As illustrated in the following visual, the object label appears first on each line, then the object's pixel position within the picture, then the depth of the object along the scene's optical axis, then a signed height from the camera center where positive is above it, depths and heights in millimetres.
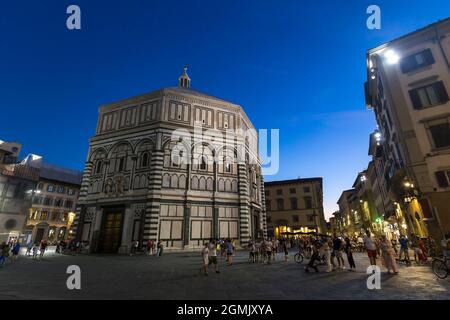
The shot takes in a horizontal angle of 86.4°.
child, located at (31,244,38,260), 18900 -486
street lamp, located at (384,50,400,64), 20547 +15146
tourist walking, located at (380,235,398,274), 10589 -591
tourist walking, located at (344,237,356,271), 12000 -713
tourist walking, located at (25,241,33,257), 22284 -667
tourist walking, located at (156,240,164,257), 20922 -553
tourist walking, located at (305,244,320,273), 11336 -768
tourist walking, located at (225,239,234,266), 14508 -539
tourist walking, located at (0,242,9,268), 13815 -505
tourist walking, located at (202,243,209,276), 10859 -609
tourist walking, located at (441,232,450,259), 10152 -271
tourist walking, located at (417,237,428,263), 14062 -675
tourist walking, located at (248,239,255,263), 16202 -651
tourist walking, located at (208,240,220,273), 11523 -515
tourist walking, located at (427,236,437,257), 15647 -392
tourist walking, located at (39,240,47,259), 18534 -189
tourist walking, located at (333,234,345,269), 12708 -272
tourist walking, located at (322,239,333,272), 11615 -585
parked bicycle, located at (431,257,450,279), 9156 -1003
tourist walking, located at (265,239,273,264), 15283 -466
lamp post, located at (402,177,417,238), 17750 +3433
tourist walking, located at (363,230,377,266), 11953 -271
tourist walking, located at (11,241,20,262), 16266 -345
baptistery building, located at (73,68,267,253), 24703 +7239
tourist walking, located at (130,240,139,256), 22616 -308
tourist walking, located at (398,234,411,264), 13930 -231
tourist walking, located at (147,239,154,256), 21878 -398
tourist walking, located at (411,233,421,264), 14156 -571
